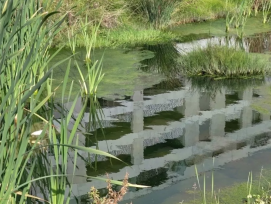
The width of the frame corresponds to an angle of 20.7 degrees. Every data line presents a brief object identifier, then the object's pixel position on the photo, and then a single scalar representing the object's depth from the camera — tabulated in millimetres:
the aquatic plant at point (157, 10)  13571
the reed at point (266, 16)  15104
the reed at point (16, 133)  2333
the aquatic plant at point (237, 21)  13237
